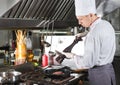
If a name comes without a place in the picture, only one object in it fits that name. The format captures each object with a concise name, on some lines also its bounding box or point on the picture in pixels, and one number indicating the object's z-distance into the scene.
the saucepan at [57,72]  2.47
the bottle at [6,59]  3.04
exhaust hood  2.46
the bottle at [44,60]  3.04
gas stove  2.22
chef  2.37
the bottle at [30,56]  3.14
